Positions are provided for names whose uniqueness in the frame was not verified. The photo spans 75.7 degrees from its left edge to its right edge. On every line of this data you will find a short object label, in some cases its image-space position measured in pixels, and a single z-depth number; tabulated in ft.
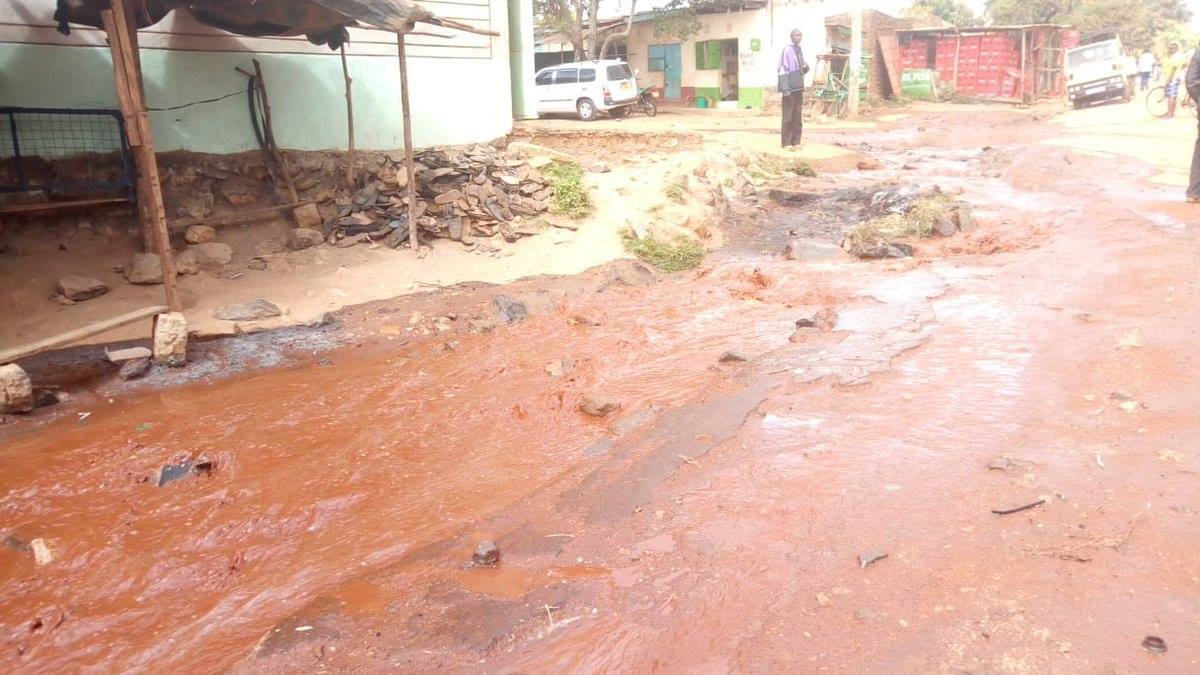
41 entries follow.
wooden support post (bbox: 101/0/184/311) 19.44
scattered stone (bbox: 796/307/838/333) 20.53
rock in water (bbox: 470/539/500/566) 11.20
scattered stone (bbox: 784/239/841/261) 28.99
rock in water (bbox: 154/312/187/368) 19.61
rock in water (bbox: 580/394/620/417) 16.52
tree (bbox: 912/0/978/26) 134.92
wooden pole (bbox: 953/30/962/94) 86.23
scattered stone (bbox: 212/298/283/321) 22.22
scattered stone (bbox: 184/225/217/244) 26.16
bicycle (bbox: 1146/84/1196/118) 58.03
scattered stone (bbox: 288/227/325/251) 27.37
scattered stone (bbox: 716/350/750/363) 18.83
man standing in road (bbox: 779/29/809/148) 44.86
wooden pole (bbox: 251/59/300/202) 28.84
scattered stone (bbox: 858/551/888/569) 10.19
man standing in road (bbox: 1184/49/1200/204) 28.25
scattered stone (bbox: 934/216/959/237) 29.89
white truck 68.90
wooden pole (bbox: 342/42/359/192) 30.09
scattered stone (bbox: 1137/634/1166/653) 8.07
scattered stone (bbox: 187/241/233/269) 25.52
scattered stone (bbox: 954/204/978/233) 30.58
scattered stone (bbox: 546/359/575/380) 19.17
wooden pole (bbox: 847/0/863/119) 67.21
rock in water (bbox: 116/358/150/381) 19.15
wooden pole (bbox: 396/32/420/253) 26.48
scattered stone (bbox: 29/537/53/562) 11.96
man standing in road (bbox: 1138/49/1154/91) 70.33
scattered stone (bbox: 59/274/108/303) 22.29
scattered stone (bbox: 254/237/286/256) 27.12
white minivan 68.59
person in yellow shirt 56.18
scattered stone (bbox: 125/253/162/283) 23.61
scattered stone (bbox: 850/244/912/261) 28.14
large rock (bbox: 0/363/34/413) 16.76
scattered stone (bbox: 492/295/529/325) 23.48
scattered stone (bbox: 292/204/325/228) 28.60
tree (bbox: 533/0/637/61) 80.12
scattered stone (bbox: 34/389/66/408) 17.65
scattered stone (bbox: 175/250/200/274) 24.53
